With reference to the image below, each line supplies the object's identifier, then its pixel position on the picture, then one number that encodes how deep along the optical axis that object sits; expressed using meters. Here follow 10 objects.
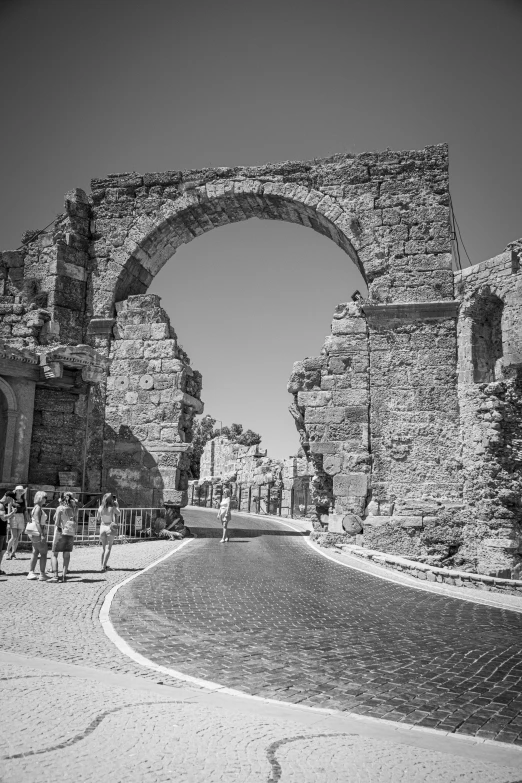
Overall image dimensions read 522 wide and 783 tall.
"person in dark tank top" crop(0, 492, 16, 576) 8.81
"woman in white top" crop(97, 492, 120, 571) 9.12
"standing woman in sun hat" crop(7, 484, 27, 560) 10.11
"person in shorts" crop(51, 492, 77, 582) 8.20
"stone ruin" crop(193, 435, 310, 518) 28.61
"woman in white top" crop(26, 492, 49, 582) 8.31
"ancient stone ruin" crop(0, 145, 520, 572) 12.62
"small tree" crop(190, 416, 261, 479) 61.22
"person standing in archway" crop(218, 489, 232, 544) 13.64
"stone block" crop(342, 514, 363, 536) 12.88
